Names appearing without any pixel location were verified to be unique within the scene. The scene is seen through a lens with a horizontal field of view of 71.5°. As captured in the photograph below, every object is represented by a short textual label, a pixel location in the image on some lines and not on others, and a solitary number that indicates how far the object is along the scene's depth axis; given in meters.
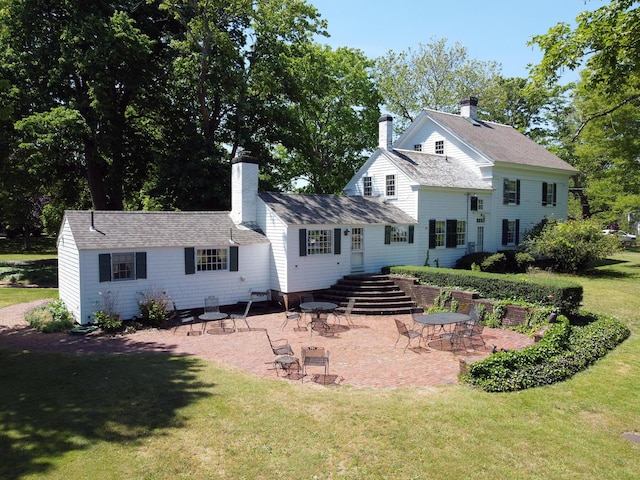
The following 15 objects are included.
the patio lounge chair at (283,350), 11.57
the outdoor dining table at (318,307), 15.70
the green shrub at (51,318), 15.60
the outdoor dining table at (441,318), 13.15
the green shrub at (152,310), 16.36
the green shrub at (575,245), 23.45
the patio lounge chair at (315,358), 10.20
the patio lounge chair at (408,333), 13.26
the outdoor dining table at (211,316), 15.16
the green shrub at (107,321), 15.48
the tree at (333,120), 33.44
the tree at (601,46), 11.65
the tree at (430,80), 43.94
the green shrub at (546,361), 9.96
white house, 16.88
